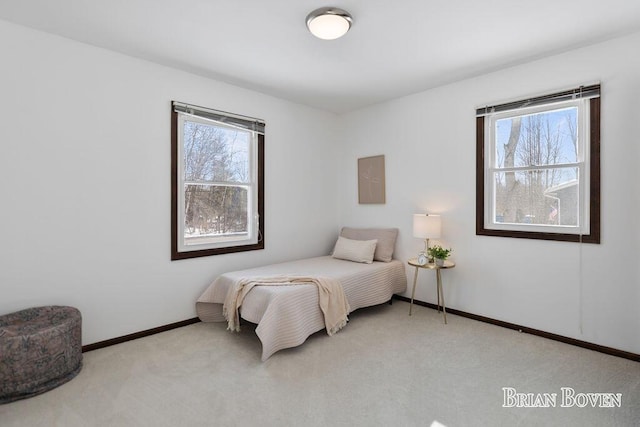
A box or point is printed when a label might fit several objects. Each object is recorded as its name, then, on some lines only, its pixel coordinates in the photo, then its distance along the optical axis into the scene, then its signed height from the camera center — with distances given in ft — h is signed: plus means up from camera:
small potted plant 11.20 -1.46
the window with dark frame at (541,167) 9.07 +1.35
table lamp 11.51 -0.51
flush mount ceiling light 7.33 +4.35
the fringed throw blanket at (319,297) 9.74 -2.57
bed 8.70 -2.42
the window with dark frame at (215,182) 10.73 +1.06
